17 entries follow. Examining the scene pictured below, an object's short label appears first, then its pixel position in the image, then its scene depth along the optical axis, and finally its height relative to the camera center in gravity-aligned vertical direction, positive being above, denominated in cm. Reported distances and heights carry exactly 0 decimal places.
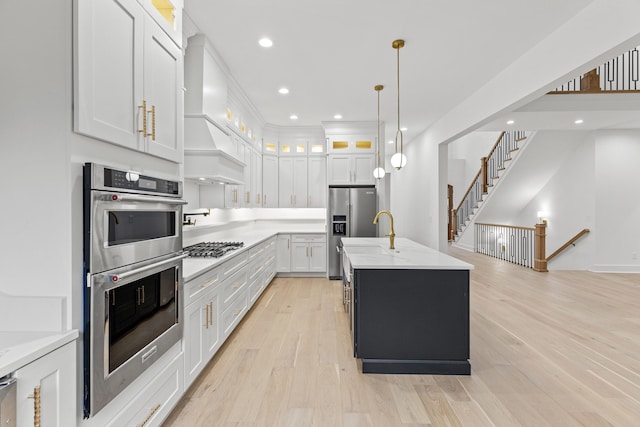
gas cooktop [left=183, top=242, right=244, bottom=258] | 285 -39
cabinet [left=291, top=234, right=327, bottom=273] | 596 -80
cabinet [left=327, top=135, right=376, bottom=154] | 609 +135
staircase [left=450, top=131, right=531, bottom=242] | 722 +100
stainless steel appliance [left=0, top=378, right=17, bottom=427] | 92 -59
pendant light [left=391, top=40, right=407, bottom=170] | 363 +62
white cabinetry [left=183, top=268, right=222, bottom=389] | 211 -84
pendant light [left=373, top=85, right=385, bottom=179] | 509 +67
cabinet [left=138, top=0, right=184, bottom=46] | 189 +127
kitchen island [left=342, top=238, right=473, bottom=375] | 250 -87
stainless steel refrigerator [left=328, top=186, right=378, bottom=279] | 582 -4
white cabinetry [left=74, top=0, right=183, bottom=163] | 123 +64
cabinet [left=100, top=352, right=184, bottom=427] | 146 -102
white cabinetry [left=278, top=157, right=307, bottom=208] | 635 +66
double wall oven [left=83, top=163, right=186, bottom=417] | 125 -30
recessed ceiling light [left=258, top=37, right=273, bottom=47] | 315 +177
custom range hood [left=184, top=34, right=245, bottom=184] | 312 +91
